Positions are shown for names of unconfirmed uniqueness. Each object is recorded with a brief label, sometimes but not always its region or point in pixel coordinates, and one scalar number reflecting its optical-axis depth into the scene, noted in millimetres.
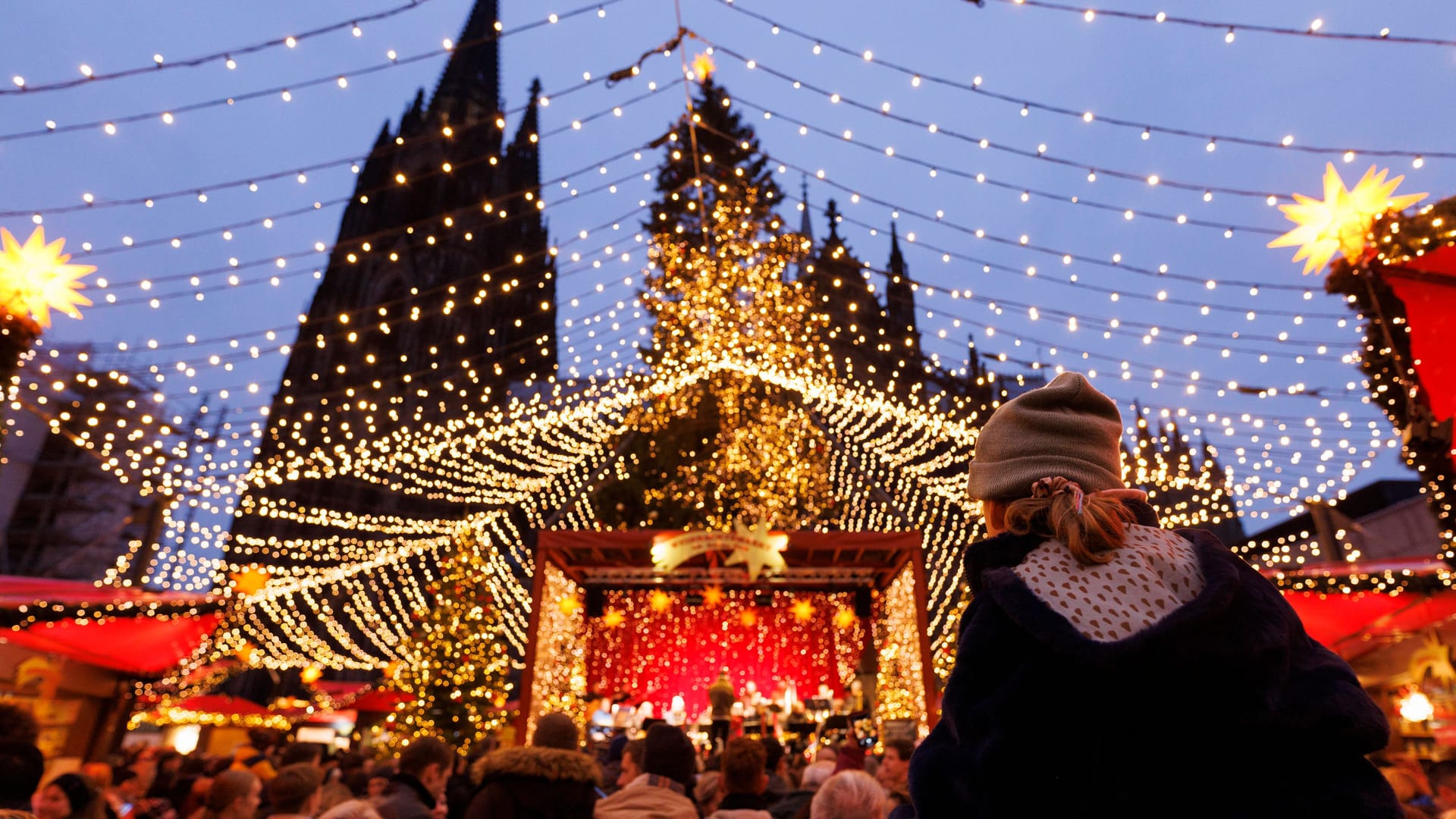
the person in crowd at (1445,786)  4277
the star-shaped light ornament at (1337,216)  6297
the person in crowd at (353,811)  2797
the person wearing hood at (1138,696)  935
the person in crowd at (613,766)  5422
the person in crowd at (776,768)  4749
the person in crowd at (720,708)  9945
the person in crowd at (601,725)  10352
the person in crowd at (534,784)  2830
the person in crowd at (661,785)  3232
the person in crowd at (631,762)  4355
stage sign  9539
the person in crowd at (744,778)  3652
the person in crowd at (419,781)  3715
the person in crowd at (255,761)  5277
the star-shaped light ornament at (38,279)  7422
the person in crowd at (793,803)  3873
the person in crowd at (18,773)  3072
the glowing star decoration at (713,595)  11289
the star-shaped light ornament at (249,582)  12406
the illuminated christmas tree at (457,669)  13195
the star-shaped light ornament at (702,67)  7770
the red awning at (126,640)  10753
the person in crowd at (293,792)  3355
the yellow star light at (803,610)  12428
